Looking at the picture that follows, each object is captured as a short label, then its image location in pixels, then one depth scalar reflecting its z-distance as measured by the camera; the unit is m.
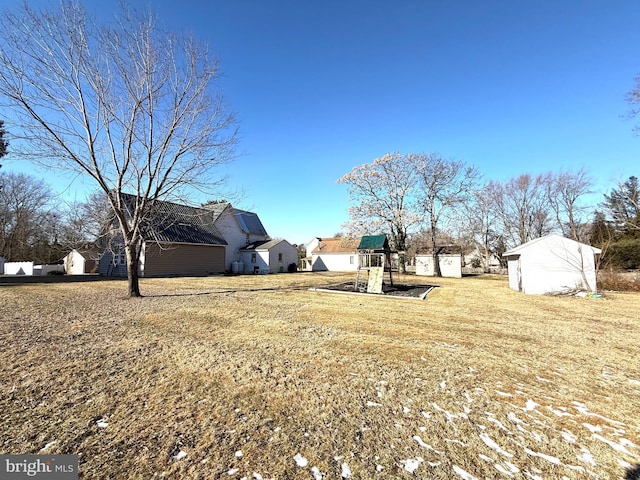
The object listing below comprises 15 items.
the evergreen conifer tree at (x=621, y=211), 21.88
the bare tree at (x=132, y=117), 8.20
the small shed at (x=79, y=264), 24.03
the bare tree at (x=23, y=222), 28.36
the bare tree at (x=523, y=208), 29.59
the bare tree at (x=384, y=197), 23.83
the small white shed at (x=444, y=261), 24.48
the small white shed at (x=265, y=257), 26.47
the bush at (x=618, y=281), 13.32
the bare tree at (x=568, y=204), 27.59
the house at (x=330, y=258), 35.56
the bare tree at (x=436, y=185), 23.56
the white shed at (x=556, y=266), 12.13
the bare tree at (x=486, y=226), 30.88
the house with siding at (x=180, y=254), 18.92
